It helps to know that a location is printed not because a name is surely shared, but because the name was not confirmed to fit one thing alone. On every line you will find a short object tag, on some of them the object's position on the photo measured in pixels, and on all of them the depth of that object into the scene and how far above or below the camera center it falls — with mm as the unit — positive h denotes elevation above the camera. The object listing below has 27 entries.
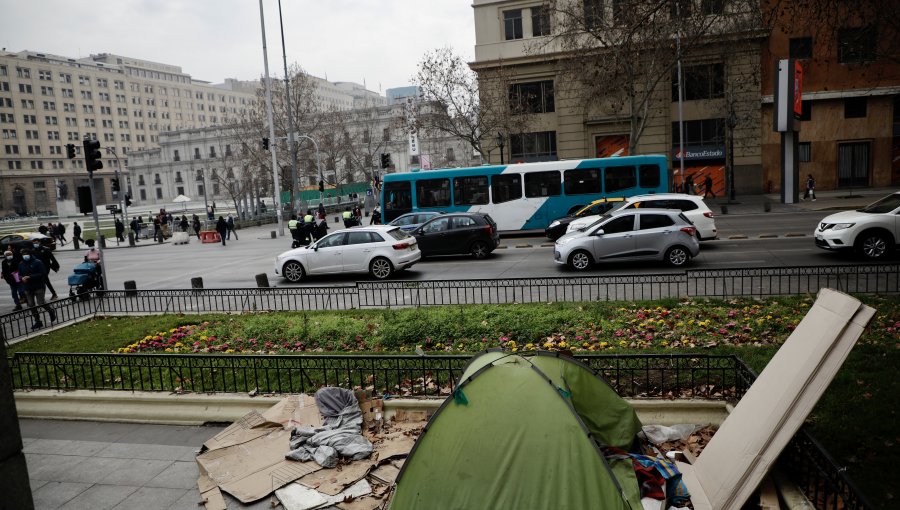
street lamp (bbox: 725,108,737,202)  32656 +1520
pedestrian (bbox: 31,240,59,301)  17000 -1211
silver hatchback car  15945 -1653
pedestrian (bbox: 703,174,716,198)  38219 -852
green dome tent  4582 -2086
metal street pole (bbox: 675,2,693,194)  34938 +3206
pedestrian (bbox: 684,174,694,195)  35000 -745
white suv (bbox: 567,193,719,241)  19219 -1059
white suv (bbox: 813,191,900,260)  14422 -1625
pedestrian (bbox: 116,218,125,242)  39438 -1317
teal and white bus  25031 -154
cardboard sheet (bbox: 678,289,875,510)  4520 -1828
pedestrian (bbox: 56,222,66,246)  41938 -1288
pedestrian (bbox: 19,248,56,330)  14805 -1506
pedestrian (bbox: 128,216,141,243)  42734 -1374
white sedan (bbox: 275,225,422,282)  17297 -1708
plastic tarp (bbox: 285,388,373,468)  6297 -2551
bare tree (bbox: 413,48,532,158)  35594 +4764
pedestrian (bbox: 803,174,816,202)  32938 -1112
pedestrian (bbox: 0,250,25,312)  16359 -1565
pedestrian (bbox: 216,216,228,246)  33656 -1320
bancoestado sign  38188 +1247
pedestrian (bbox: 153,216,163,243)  40850 -1603
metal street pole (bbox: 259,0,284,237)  35562 +3809
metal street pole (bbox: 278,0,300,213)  37319 +3134
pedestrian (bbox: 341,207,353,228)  29047 -1145
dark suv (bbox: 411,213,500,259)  20016 -1541
